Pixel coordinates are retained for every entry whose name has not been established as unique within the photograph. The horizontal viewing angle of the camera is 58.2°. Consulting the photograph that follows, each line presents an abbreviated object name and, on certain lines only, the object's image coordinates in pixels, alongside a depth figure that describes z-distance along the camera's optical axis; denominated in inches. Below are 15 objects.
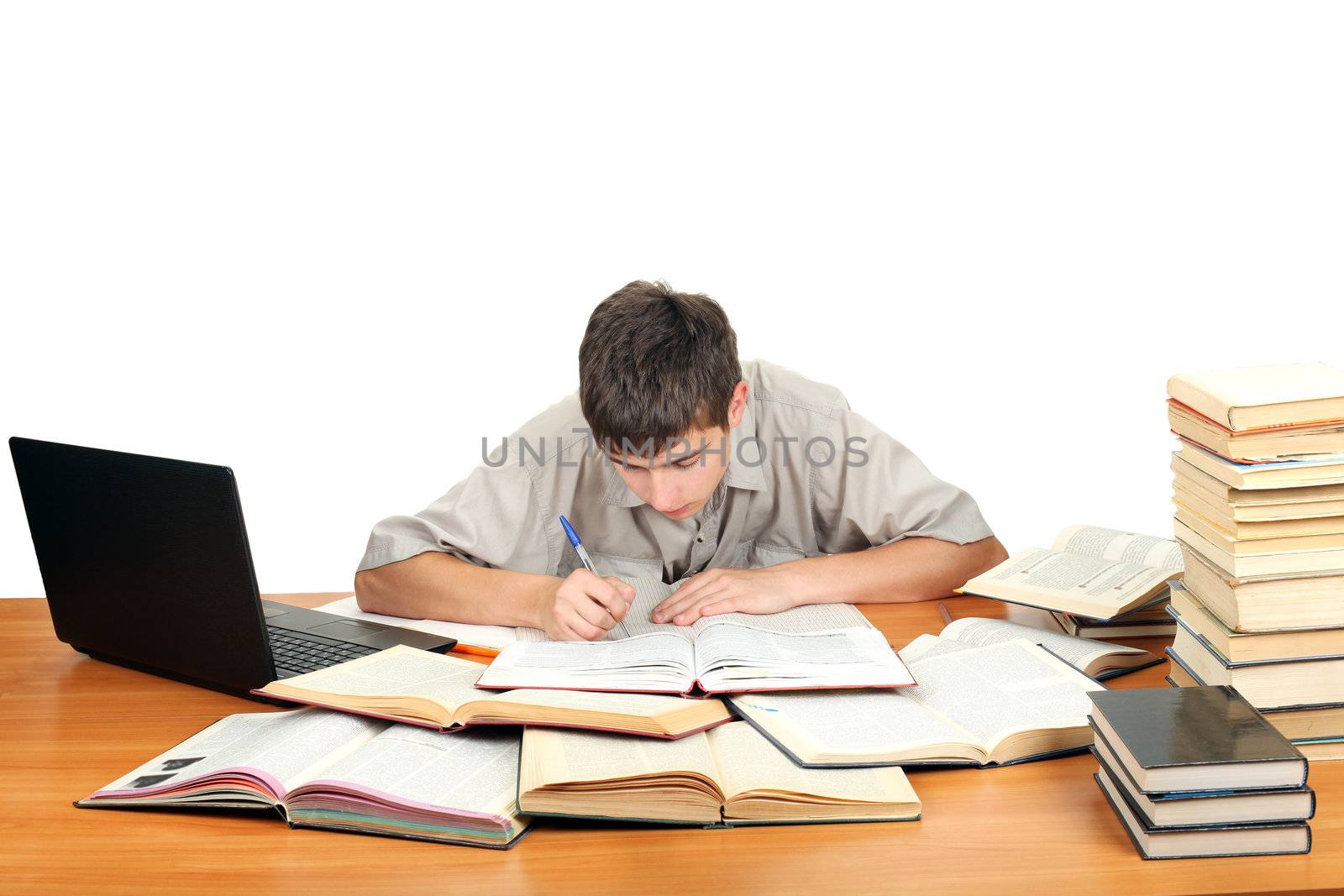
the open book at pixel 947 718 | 45.7
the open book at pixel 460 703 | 45.9
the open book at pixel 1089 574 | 62.7
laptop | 55.1
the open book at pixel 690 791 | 42.1
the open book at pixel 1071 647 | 57.7
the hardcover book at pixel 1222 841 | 40.6
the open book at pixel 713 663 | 50.6
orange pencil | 63.1
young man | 68.2
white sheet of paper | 65.1
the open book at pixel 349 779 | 42.4
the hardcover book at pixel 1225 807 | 40.5
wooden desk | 39.5
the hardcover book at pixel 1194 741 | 40.6
